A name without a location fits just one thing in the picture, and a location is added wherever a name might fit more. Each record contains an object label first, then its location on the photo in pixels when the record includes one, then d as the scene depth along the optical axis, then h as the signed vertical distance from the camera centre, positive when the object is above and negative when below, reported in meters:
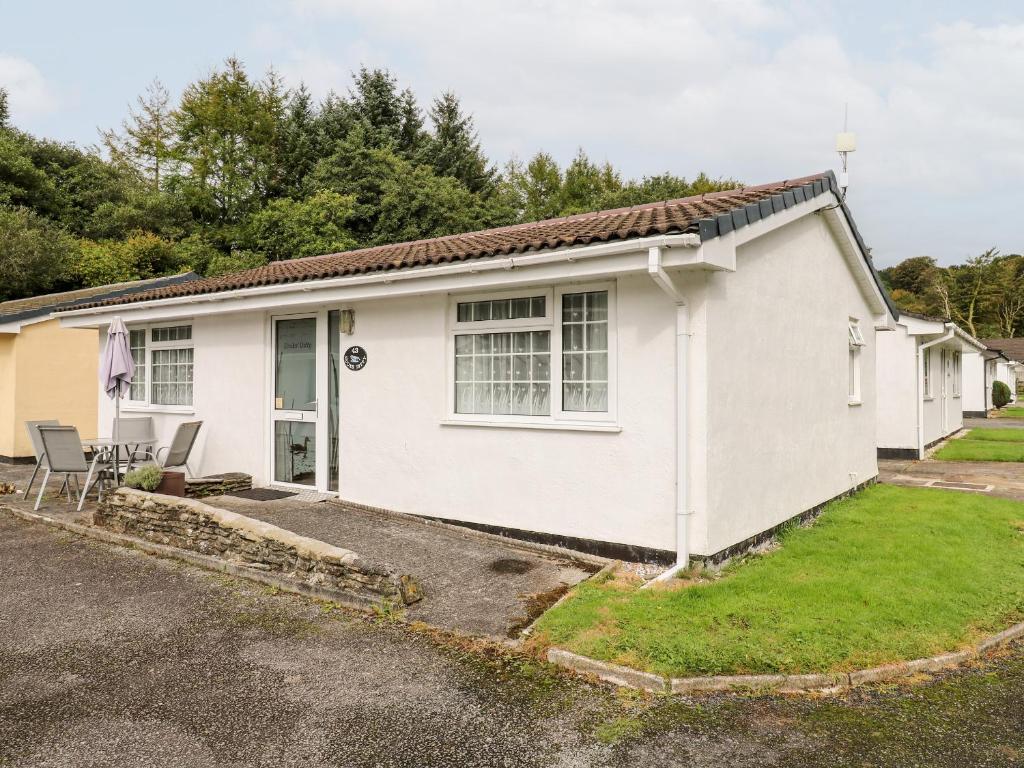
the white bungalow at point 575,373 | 6.01 +0.16
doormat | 8.72 -1.39
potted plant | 8.09 -1.11
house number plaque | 8.32 +0.35
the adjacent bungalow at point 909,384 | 14.66 +0.09
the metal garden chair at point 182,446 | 9.05 -0.79
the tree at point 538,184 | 35.91 +11.13
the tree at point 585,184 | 34.84 +10.90
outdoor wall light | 8.44 +0.81
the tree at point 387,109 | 30.72 +12.70
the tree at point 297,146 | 29.75 +10.51
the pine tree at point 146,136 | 32.97 +12.17
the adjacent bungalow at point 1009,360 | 37.83 +1.49
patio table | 8.92 -0.74
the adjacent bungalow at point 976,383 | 27.97 +0.21
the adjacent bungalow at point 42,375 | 13.47 +0.26
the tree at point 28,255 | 22.30 +4.40
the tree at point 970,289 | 53.34 +7.77
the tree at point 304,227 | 26.00 +6.21
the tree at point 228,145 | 29.08 +10.59
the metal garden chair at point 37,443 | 8.95 -0.73
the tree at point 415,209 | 27.12 +7.10
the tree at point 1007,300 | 53.38 +6.84
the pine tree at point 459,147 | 31.27 +11.21
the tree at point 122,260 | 24.64 +4.67
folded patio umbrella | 9.00 +0.31
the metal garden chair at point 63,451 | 8.45 -0.79
